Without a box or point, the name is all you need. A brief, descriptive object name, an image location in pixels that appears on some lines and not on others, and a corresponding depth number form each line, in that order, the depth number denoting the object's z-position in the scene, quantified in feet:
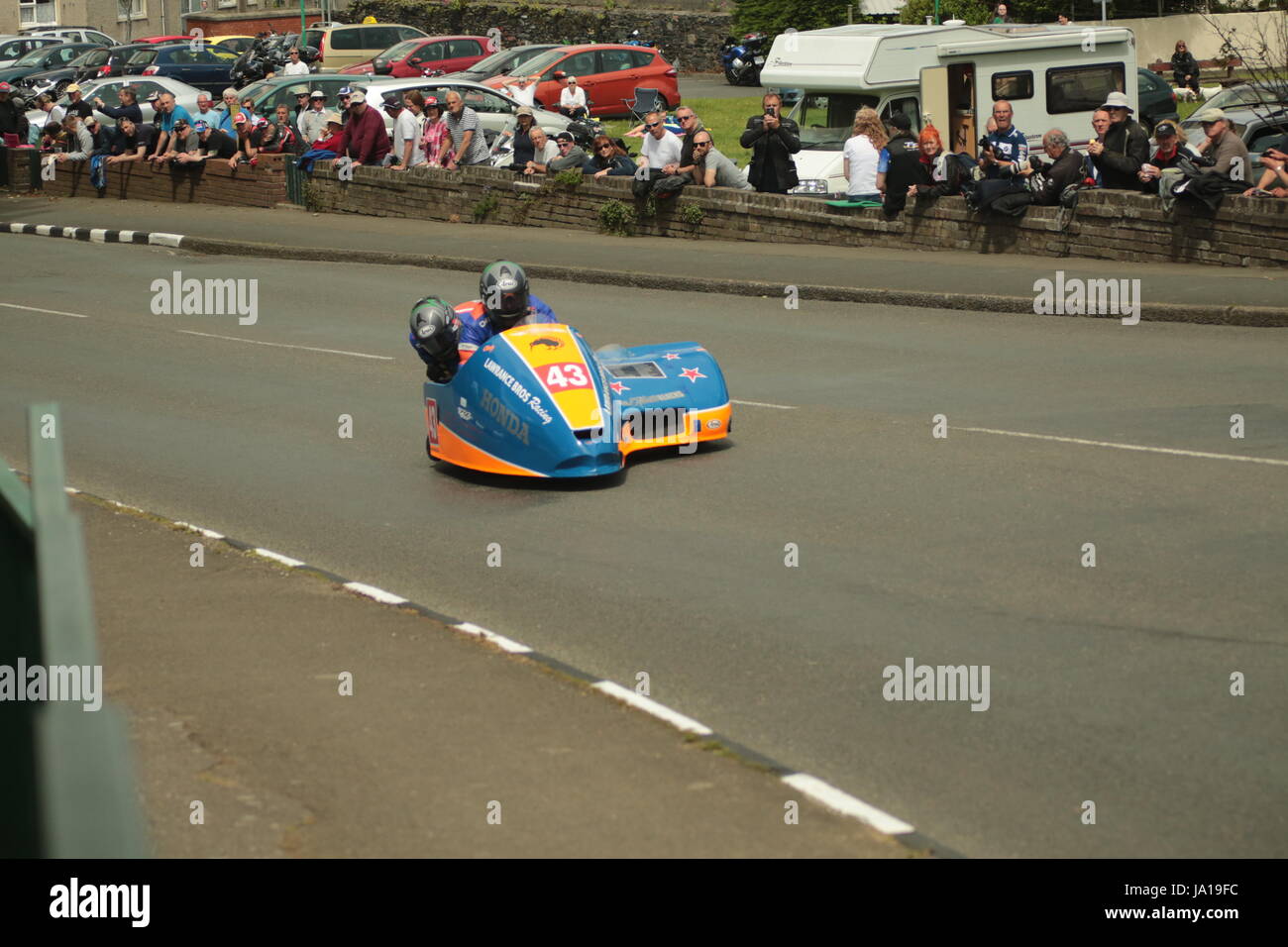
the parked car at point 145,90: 125.70
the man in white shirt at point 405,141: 91.71
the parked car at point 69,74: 166.61
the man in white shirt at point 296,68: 135.61
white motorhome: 80.07
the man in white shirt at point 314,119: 99.91
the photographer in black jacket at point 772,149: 74.64
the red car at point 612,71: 134.51
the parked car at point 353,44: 164.66
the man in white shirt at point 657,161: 78.18
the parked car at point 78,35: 202.39
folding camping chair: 130.52
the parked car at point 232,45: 176.82
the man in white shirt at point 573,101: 117.39
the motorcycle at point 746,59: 166.81
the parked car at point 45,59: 177.47
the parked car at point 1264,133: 69.87
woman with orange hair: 69.31
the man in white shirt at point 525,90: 121.19
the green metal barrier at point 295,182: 97.55
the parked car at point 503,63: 135.71
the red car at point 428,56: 145.38
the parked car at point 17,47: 191.93
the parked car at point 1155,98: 112.68
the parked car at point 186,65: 159.43
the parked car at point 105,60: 165.94
